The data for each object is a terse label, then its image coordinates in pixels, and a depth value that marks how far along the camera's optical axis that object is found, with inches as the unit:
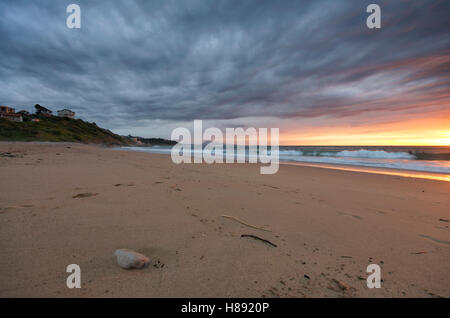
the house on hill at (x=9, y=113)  1899.6
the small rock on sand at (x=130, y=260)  64.5
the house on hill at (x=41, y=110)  2653.1
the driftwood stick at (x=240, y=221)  106.5
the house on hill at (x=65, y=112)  3004.7
